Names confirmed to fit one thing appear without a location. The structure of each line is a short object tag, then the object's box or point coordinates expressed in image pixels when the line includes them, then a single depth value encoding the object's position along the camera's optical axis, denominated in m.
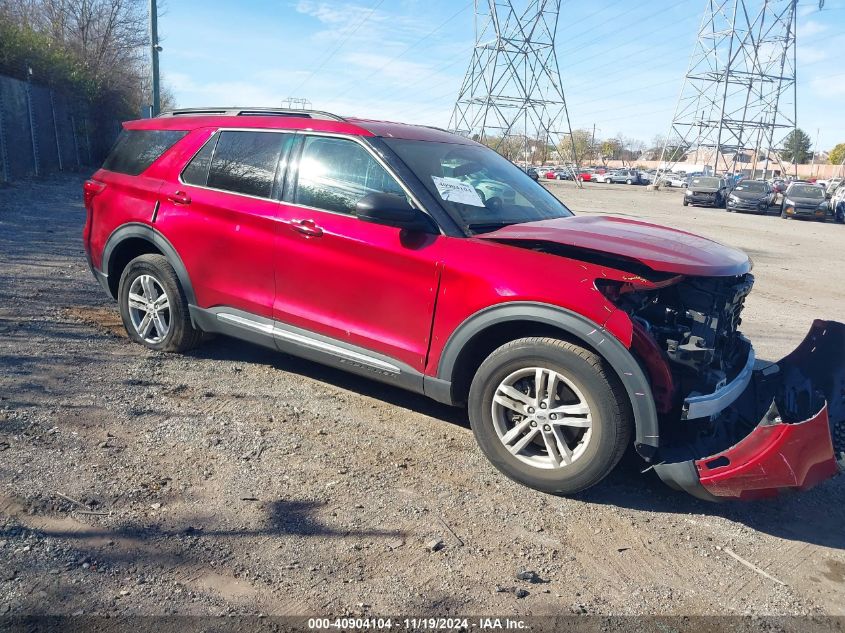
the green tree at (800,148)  95.60
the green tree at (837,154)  97.49
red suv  3.41
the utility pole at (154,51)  21.02
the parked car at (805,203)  27.50
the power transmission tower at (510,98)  44.00
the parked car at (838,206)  28.23
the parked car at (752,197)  29.89
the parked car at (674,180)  55.50
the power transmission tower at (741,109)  47.62
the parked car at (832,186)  32.99
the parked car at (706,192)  32.47
